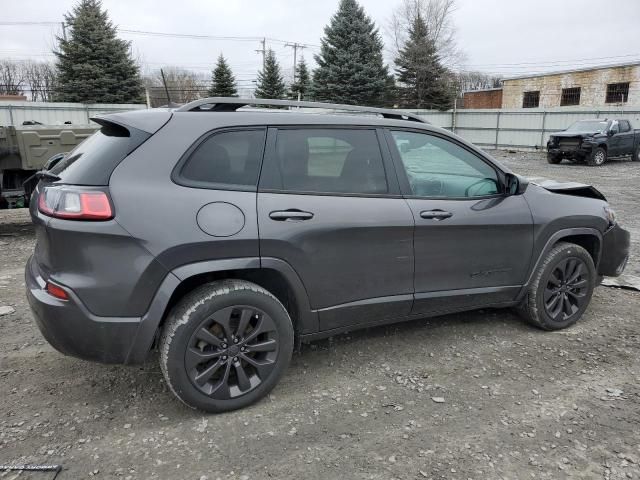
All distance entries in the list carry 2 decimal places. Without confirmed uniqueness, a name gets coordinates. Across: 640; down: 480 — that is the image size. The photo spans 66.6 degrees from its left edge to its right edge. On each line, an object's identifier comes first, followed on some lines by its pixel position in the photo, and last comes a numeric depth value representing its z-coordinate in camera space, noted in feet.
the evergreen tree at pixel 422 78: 108.58
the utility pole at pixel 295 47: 190.70
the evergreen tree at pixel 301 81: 105.81
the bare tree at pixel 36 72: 179.93
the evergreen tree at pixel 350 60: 91.45
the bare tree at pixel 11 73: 178.91
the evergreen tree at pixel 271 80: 108.37
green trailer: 21.93
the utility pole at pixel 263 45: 170.55
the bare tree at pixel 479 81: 175.11
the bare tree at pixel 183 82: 75.21
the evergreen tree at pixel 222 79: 102.58
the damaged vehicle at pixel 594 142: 58.70
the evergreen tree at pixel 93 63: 82.23
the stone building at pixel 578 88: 94.02
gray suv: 8.14
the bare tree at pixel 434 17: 129.18
